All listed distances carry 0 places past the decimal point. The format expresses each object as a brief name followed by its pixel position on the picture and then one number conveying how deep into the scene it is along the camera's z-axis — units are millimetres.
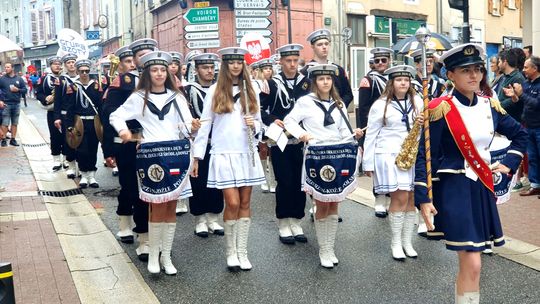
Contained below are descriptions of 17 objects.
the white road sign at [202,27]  17109
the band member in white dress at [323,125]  6371
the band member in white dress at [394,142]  6750
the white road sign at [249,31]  17234
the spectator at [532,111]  9273
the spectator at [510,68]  9555
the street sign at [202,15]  17109
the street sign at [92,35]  27312
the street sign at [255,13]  17375
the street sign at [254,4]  17359
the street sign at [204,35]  17125
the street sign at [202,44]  16984
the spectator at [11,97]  16312
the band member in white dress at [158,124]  6020
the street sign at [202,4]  17875
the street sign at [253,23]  17344
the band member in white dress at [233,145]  6273
